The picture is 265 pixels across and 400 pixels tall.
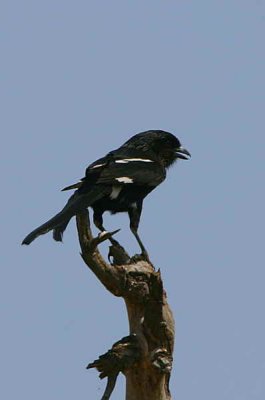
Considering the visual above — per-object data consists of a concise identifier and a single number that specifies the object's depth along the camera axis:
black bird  20.00
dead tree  18.83
